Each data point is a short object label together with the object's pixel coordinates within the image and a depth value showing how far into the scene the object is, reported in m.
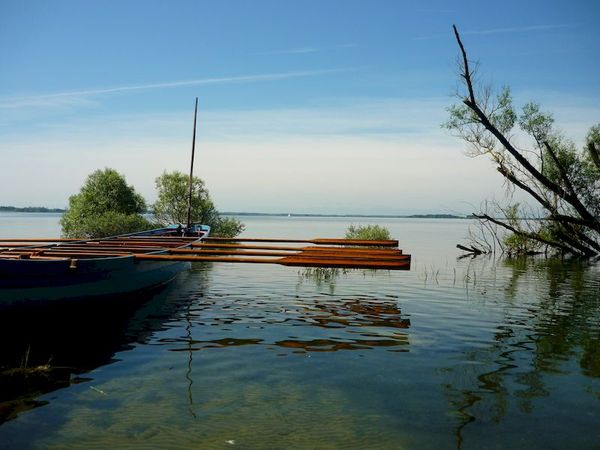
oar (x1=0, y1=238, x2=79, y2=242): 16.31
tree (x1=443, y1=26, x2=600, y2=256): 21.52
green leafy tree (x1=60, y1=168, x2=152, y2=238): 32.09
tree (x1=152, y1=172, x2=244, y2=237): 33.03
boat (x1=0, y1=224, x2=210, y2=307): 9.25
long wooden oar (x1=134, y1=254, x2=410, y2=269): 11.52
